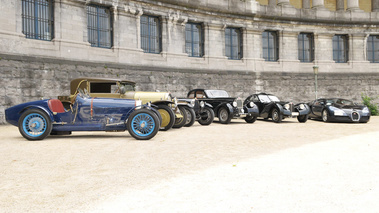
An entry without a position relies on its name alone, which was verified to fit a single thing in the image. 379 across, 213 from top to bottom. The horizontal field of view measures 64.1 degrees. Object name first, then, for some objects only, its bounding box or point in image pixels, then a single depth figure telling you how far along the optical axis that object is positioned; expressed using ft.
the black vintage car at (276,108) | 47.14
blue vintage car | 25.48
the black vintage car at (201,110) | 41.88
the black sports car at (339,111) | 45.93
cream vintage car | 32.48
